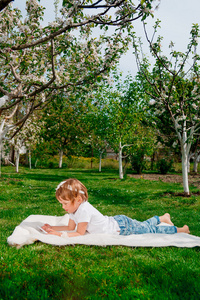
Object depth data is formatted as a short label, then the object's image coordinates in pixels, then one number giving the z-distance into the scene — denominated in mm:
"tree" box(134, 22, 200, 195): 9469
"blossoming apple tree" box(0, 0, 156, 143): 7082
